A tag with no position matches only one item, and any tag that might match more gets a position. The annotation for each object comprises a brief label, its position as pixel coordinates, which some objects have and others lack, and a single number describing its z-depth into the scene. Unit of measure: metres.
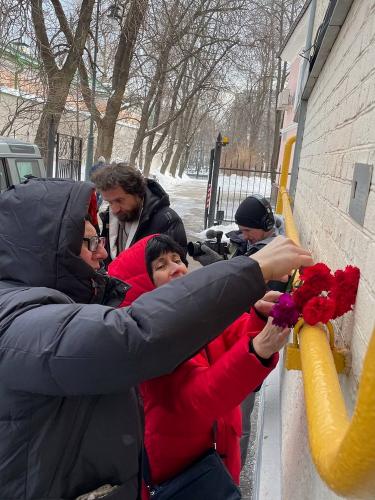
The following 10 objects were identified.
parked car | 6.07
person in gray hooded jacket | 1.00
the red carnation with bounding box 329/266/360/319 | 1.19
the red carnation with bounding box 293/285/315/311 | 1.22
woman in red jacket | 1.45
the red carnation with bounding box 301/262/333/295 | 1.21
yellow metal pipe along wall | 0.49
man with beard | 3.07
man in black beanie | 2.97
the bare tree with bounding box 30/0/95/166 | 9.88
